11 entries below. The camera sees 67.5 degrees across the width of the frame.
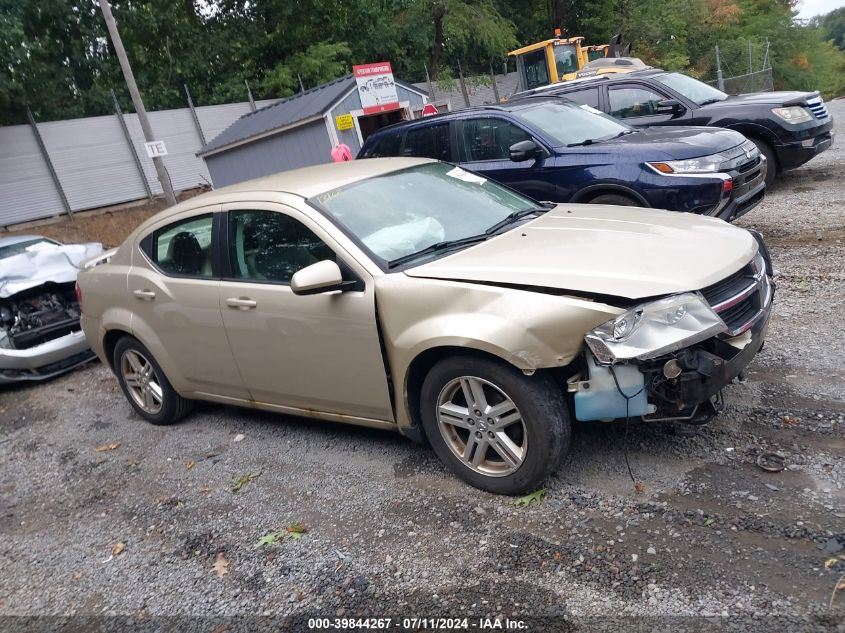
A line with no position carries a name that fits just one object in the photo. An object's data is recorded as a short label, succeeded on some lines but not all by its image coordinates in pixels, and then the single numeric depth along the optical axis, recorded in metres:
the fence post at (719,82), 18.67
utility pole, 12.89
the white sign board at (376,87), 15.66
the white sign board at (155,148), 12.28
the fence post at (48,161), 17.69
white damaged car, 6.58
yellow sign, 14.78
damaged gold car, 2.83
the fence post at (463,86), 27.11
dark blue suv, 6.05
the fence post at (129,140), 19.36
